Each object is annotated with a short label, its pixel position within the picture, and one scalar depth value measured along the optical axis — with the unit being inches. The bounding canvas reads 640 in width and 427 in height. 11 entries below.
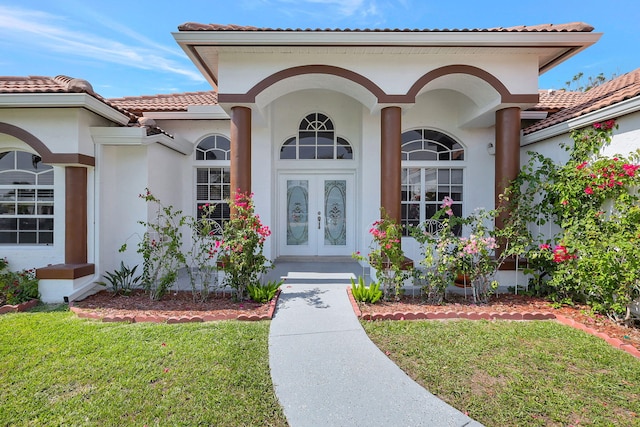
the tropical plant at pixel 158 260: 242.1
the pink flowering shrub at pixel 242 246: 233.3
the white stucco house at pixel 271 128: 250.2
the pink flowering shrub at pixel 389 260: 233.1
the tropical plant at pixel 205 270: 239.3
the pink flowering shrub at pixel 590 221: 188.1
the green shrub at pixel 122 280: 261.3
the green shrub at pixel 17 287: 231.0
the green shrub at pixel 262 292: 232.8
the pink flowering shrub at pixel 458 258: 225.6
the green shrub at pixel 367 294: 228.4
